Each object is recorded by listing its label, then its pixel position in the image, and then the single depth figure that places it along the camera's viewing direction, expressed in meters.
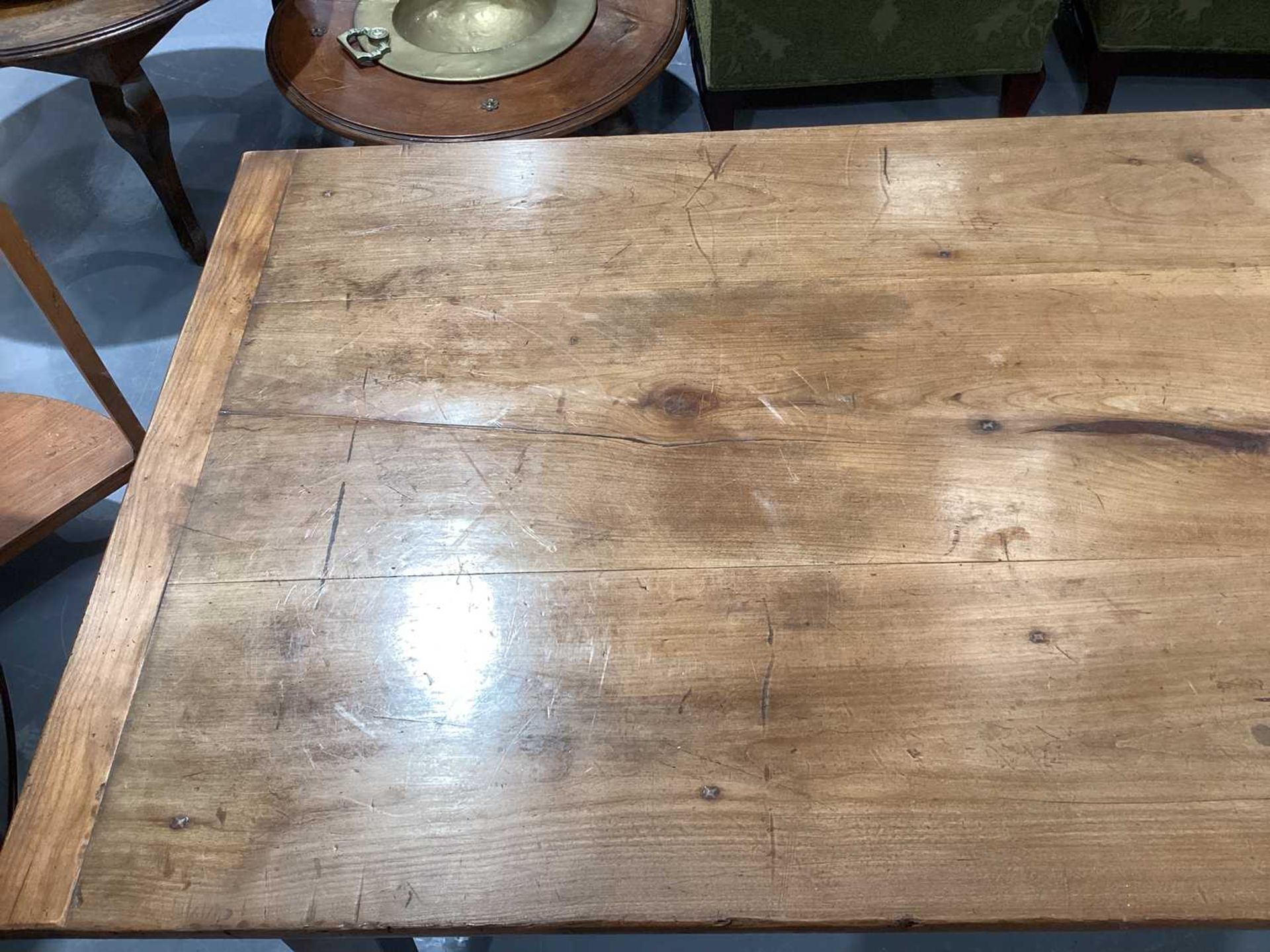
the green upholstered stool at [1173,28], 1.72
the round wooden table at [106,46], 1.38
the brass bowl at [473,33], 1.51
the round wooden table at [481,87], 1.42
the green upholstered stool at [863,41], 1.65
